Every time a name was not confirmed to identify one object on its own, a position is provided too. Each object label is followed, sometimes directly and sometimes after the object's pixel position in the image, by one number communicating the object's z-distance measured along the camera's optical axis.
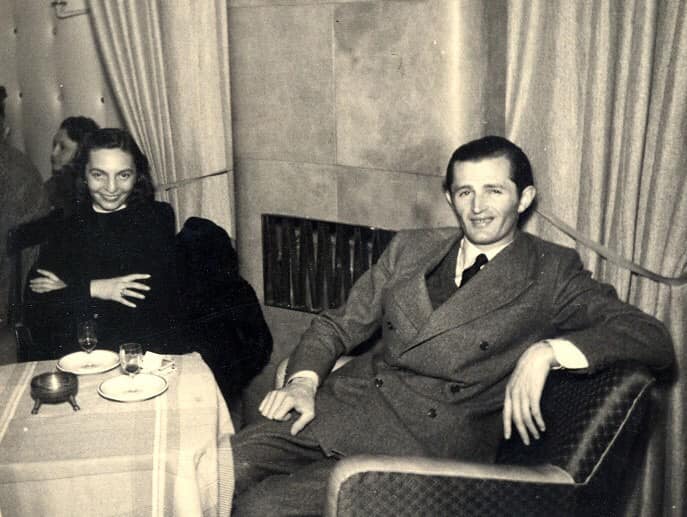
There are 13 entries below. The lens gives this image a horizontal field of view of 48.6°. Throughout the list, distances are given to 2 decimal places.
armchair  1.86
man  2.21
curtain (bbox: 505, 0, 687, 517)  2.43
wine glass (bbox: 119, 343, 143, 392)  2.13
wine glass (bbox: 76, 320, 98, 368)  2.32
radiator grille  3.37
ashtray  2.01
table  1.75
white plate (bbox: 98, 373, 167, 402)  2.07
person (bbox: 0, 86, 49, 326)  3.64
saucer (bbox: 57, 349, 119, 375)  2.28
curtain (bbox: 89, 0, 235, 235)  3.63
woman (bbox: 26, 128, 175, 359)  3.09
